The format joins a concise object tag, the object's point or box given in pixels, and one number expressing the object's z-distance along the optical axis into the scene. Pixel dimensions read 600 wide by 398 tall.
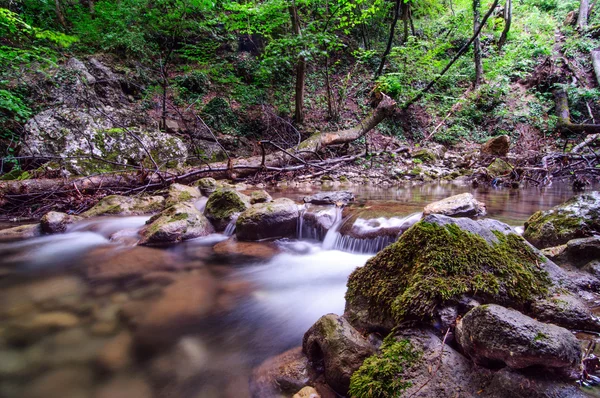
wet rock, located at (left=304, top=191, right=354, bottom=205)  5.70
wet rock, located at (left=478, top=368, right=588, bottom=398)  1.18
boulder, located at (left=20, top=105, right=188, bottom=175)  7.07
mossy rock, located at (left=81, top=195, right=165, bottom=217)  5.88
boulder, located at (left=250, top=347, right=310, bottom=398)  1.72
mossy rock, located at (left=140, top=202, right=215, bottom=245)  4.45
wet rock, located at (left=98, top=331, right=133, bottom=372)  2.02
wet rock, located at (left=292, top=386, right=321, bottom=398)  1.57
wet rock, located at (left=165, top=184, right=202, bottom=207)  6.15
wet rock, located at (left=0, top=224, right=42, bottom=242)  4.65
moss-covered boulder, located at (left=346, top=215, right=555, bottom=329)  1.63
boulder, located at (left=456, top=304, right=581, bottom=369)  1.17
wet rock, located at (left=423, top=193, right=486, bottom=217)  4.32
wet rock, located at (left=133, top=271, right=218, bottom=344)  2.40
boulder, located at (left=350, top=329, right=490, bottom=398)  1.32
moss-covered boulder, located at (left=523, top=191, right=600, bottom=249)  2.80
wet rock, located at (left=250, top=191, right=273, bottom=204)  5.81
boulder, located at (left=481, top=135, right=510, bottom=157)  9.58
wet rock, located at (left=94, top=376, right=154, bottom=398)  1.79
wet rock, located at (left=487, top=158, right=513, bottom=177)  8.62
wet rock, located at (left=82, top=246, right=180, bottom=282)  3.50
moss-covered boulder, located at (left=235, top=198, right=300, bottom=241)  4.66
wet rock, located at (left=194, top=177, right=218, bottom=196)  7.09
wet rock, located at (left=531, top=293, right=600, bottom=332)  1.64
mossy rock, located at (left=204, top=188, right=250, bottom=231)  5.14
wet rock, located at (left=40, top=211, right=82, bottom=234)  4.98
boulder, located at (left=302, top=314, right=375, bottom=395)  1.57
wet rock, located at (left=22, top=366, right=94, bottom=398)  1.79
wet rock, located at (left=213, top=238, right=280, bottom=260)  4.23
